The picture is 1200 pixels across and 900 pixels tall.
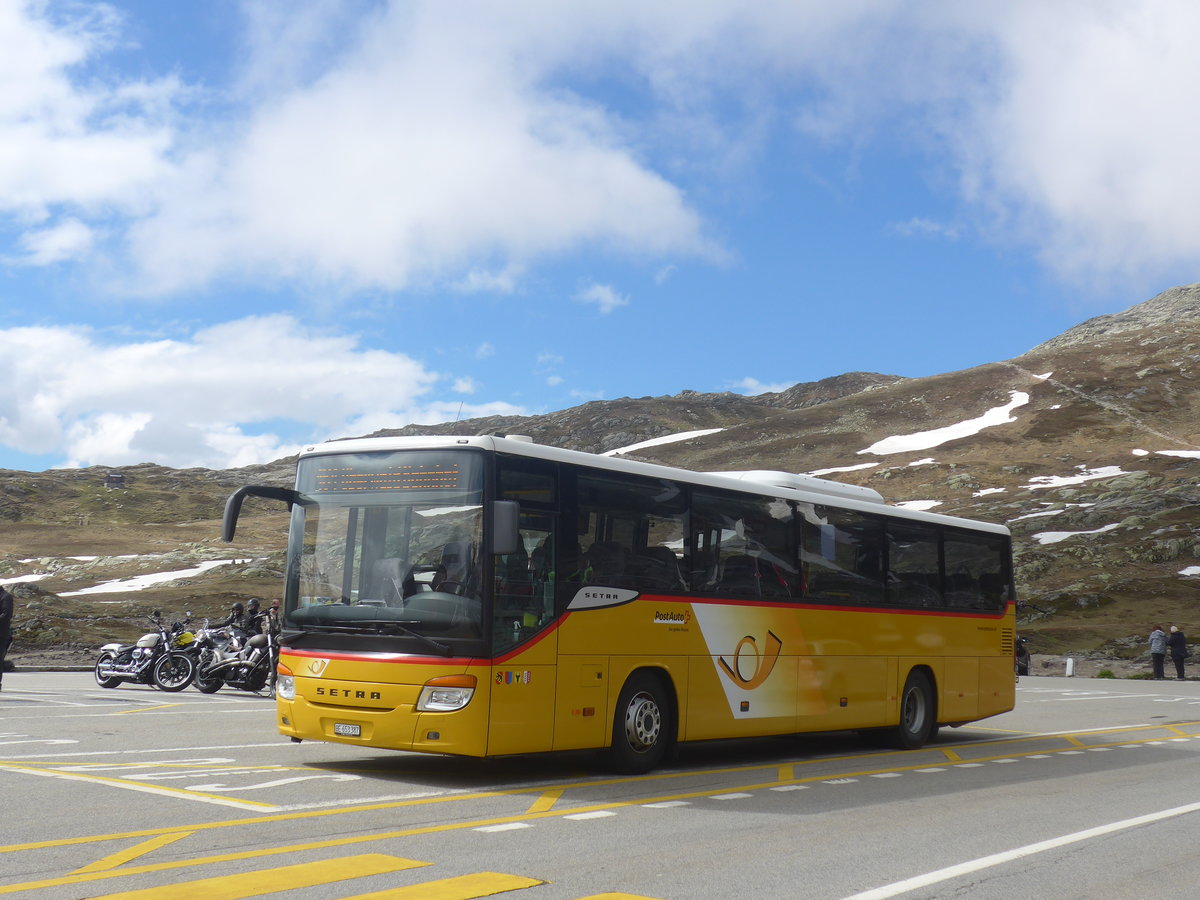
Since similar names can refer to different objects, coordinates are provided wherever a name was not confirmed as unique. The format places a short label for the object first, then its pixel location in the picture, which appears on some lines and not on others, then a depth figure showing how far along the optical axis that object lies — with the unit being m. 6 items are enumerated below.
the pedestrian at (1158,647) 36.59
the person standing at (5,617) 18.81
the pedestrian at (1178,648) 36.31
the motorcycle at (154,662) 21.83
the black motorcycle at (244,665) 21.30
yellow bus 10.28
